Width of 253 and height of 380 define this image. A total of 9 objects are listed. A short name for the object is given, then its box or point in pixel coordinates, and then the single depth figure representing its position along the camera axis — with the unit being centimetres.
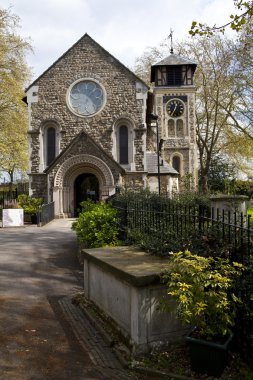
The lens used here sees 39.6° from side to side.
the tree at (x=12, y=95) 2695
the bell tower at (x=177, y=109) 3344
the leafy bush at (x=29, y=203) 2025
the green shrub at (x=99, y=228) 860
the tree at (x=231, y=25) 582
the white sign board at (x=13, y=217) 1866
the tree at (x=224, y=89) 2500
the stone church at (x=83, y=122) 2155
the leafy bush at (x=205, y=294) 396
